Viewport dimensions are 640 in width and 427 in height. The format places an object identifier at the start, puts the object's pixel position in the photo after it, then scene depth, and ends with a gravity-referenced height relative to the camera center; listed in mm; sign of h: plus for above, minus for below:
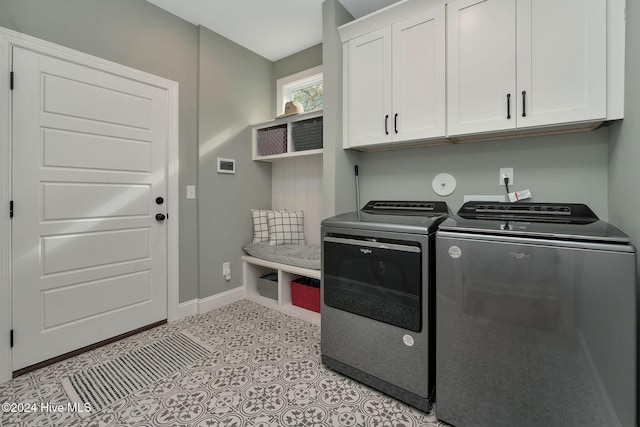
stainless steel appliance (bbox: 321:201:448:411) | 1437 -504
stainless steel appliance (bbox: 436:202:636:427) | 1041 -464
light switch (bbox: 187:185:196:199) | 2574 +172
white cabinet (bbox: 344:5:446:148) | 1854 +894
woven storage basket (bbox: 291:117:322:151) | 2582 +712
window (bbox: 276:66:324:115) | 2998 +1340
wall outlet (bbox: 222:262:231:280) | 2854 -600
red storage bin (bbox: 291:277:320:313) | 2527 -776
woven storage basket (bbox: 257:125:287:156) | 2850 +718
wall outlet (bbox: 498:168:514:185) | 1860 +225
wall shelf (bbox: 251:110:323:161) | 2603 +720
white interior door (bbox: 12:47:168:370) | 1763 +35
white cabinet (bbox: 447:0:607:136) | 1421 +795
